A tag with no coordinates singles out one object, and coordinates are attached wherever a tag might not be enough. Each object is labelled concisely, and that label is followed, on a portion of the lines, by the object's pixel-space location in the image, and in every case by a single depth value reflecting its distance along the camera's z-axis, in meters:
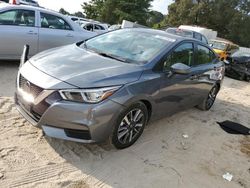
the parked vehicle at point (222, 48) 9.32
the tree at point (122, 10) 23.79
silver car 4.11
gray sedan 2.12
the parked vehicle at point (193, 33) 9.81
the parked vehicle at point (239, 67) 8.18
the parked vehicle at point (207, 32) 15.91
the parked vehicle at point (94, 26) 10.17
